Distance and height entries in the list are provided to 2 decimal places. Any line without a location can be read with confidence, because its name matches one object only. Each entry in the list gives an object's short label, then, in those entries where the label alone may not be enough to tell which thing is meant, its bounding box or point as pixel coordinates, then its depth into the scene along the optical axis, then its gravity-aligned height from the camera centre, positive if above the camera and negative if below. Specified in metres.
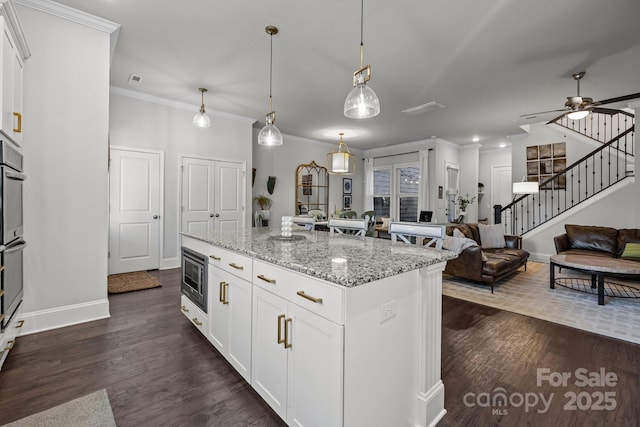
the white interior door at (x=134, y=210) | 4.45 -0.01
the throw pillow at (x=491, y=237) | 5.11 -0.43
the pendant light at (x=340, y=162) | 5.43 +0.94
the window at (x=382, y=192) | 8.63 +0.60
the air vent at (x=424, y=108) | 4.88 +1.82
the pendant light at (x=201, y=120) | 3.75 +1.17
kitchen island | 1.21 -0.59
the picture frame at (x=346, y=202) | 8.58 +0.28
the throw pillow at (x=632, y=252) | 4.12 -0.54
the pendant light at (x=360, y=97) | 2.10 +0.84
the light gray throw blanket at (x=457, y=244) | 4.11 -0.45
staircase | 5.91 +0.82
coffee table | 3.39 -0.64
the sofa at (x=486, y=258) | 3.98 -0.67
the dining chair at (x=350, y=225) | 2.88 -0.14
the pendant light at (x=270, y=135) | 3.08 +0.82
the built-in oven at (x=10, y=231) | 1.86 -0.16
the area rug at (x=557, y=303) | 2.90 -1.10
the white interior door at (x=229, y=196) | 5.48 +0.29
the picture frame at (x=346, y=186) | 8.60 +0.77
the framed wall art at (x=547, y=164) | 6.54 +1.16
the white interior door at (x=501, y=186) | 8.64 +0.83
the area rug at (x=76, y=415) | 1.53 -1.14
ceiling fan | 3.74 +1.44
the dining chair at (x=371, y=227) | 5.46 -0.29
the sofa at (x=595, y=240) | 4.61 -0.44
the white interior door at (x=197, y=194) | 5.10 +0.28
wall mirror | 7.49 +0.60
